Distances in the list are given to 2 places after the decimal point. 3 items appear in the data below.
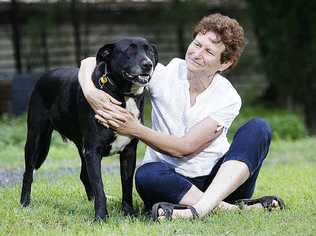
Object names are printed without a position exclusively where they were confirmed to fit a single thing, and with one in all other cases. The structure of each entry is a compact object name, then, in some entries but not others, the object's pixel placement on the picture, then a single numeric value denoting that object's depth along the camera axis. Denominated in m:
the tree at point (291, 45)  18.91
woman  7.21
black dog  6.94
